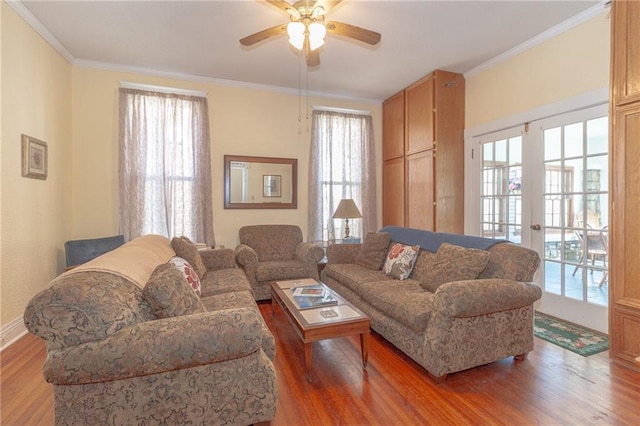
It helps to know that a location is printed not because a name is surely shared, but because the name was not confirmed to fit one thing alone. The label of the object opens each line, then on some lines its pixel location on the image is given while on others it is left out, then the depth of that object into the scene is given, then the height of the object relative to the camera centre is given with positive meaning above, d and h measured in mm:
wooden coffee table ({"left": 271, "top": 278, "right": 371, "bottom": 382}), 2010 -765
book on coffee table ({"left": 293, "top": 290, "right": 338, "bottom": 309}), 2363 -725
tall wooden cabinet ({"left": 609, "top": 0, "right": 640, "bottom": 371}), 2195 +154
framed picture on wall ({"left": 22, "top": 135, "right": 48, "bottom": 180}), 2801 +488
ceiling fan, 2188 +1367
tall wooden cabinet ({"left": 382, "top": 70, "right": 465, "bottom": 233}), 4113 +780
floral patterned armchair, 3693 -604
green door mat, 2522 -1137
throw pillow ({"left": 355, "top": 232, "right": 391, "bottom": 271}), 3502 -487
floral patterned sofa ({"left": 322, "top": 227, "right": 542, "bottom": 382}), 2000 -686
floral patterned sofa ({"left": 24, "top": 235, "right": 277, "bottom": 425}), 1310 -633
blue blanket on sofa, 2637 -301
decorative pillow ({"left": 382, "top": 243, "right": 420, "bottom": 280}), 3012 -529
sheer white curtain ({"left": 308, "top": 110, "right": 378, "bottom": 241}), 4781 +596
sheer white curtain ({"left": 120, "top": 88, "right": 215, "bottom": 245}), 3881 +558
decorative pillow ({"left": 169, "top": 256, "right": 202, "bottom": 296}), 2369 -490
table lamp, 4363 -33
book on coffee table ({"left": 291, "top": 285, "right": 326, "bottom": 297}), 2615 -717
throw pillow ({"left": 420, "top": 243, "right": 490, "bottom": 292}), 2342 -452
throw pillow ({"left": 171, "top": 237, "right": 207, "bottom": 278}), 2893 -409
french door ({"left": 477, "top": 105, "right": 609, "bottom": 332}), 2857 +47
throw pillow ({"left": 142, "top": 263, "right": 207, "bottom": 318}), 1535 -440
